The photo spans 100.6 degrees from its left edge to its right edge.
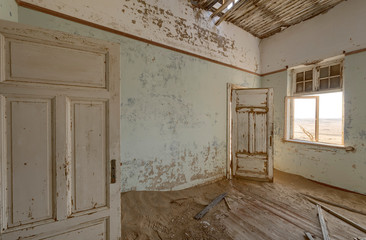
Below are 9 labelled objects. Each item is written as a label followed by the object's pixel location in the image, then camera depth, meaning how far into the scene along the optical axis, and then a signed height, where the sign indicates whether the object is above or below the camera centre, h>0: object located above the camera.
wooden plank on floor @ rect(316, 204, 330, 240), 1.86 -1.45
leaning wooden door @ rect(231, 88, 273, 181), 3.58 -0.39
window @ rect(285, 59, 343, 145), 3.40 +0.65
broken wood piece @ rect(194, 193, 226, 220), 2.28 -1.48
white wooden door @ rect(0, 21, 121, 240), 1.04 -0.14
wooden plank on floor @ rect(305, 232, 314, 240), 1.84 -1.46
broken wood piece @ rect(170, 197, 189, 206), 2.60 -1.46
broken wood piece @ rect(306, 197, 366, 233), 2.03 -1.47
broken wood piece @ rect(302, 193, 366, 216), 2.42 -1.48
